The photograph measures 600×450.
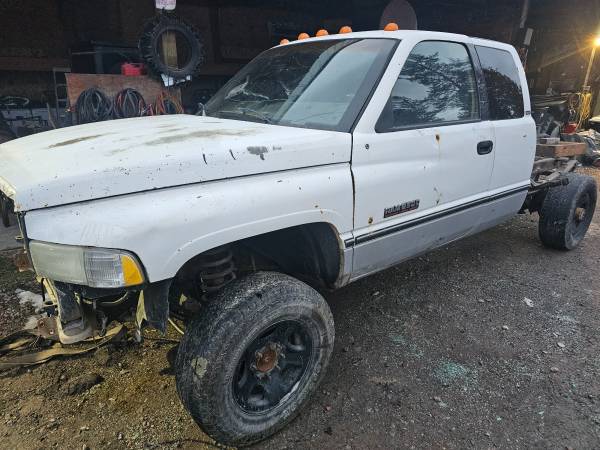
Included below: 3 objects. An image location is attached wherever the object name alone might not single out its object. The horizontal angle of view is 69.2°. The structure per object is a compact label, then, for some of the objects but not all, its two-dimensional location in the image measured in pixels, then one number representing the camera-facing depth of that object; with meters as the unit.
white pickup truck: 1.67
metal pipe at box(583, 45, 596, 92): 11.05
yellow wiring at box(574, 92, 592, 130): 11.10
